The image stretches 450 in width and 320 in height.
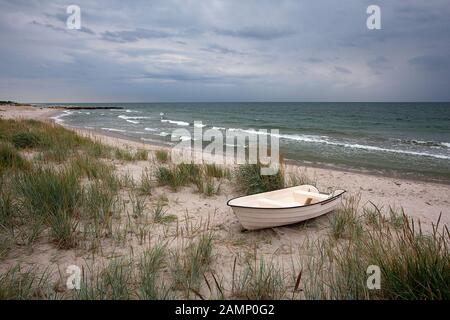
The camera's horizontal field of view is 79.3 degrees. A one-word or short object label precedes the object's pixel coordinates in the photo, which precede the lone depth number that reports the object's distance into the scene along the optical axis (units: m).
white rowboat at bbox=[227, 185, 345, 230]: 4.58
